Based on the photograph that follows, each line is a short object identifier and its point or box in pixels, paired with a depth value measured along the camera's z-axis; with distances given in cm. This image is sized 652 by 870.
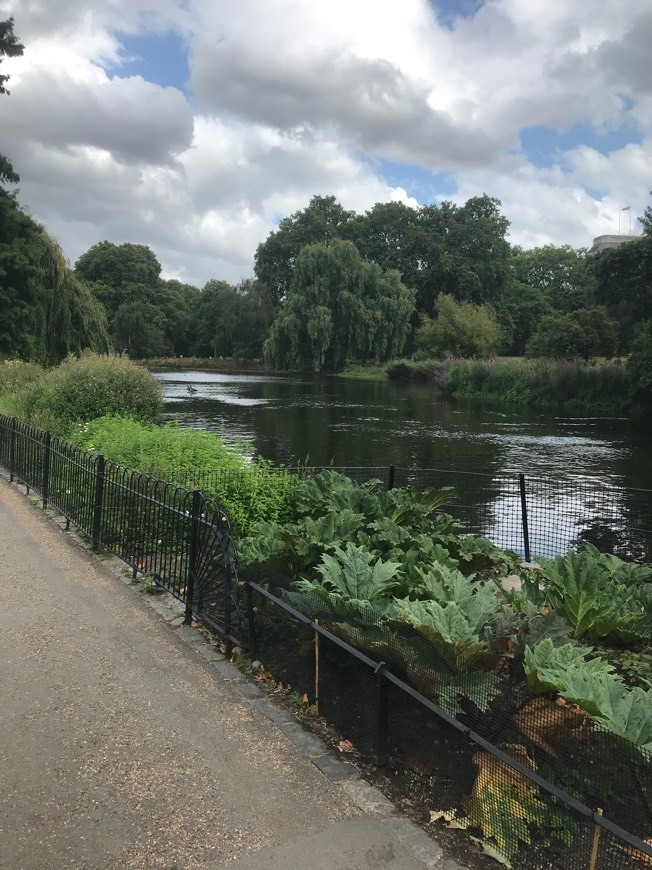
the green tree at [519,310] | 7312
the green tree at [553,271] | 7988
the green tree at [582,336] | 4372
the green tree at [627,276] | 3484
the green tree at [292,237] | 7700
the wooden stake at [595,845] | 250
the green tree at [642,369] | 3056
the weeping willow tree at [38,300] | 2338
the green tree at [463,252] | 7125
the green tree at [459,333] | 6128
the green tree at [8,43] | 2433
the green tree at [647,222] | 3553
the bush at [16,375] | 1683
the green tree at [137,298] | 8131
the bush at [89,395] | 1313
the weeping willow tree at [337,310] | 5675
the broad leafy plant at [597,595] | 468
